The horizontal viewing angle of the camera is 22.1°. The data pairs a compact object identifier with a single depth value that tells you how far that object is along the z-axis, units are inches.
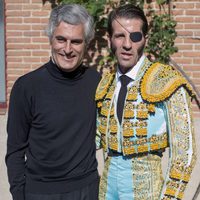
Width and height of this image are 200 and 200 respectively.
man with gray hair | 99.3
